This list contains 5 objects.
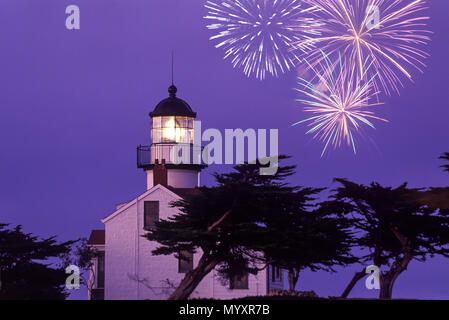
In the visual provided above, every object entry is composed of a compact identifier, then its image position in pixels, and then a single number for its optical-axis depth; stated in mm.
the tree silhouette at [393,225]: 57156
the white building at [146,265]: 60812
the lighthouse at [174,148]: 66438
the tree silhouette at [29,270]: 55094
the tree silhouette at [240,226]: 48844
